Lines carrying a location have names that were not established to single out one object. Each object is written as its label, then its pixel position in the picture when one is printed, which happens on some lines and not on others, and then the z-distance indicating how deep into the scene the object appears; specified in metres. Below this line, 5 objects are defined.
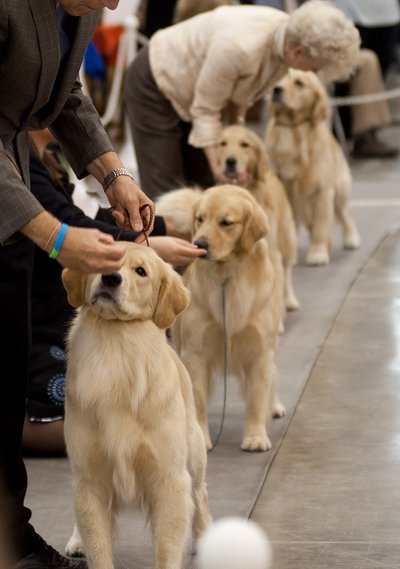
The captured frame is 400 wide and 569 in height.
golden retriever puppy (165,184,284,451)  6.03
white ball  2.69
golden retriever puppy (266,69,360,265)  10.34
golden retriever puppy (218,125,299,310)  8.45
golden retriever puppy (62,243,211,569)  4.01
